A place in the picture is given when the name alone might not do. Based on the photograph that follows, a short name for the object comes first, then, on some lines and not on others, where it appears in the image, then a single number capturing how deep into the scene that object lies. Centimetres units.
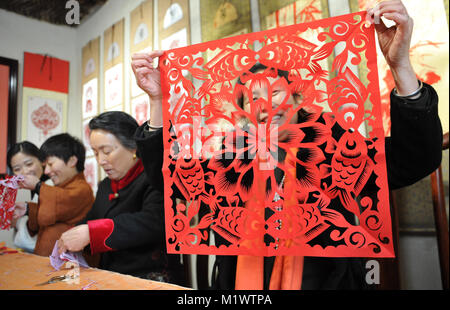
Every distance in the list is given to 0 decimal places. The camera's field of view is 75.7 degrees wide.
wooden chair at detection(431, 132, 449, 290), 91
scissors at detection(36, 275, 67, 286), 78
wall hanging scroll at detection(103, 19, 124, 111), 152
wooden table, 73
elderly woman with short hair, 96
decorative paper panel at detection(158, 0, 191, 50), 146
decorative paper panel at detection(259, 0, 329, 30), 114
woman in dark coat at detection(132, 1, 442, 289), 66
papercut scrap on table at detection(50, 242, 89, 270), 90
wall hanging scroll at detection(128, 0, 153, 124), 150
